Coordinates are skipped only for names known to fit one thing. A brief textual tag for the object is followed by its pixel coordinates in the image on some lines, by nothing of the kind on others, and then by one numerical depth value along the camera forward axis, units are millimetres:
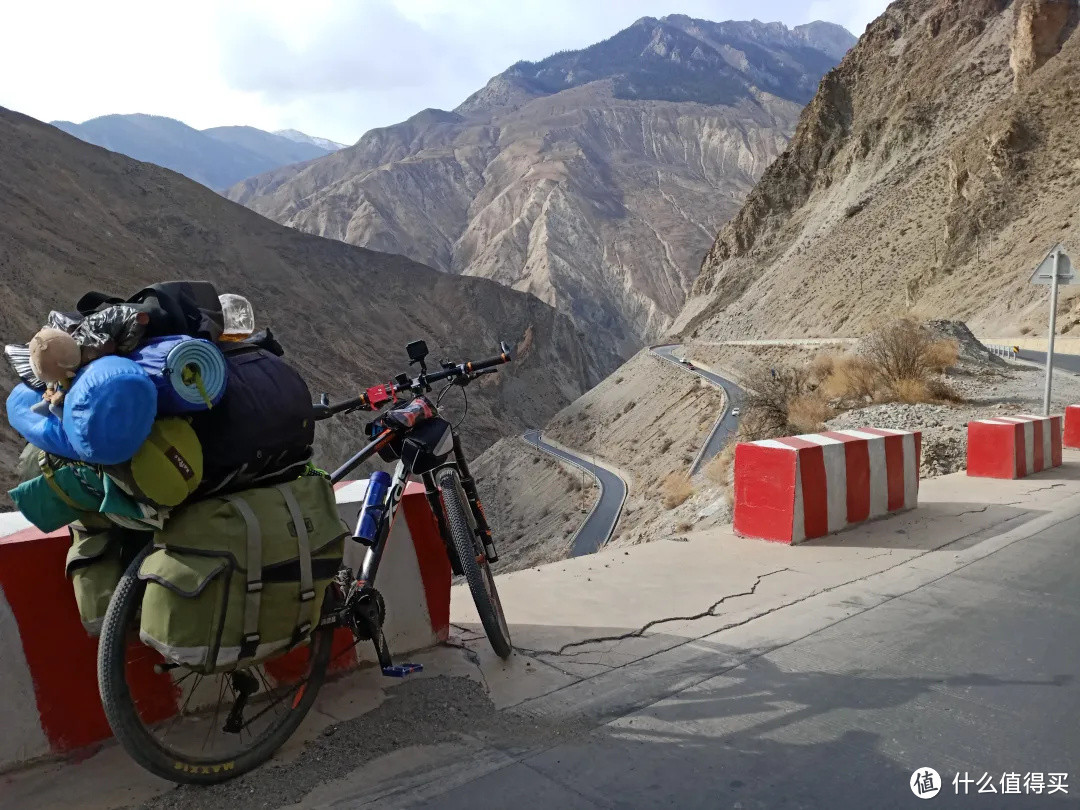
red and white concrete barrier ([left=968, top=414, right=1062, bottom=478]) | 9930
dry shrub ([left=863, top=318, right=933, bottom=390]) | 15500
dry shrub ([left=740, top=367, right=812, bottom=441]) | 16078
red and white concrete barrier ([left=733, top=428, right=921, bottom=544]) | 6742
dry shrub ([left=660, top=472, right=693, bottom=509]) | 18573
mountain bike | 2795
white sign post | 12242
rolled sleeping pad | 2639
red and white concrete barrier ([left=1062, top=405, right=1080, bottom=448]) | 13195
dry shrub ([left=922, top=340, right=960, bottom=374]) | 17047
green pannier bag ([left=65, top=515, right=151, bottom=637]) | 2932
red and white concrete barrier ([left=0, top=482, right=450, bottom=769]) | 3012
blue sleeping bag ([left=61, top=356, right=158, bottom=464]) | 2461
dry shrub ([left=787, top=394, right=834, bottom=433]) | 14329
